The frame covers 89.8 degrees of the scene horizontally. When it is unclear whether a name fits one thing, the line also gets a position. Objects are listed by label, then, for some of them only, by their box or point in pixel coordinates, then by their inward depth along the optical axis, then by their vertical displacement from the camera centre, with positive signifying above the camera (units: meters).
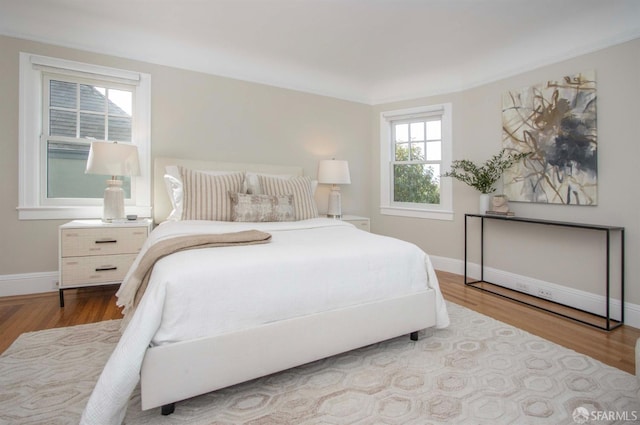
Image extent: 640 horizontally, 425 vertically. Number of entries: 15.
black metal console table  2.34 -0.73
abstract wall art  2.66 +0.66
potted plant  3.26 +0.42
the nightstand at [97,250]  2.56 -0.33
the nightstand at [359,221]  3.90 -0.12
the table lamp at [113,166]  2.69 +0.38
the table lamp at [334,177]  3.92 +0.43
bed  1.27 -0.48
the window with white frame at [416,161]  3.94 +0.66
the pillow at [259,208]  2.75 +0.03
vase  3.31 +0.10
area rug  1.39 -0.87
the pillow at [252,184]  3.02 +0.26
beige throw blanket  1.57 -0.20
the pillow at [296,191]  3.11 +0.20
